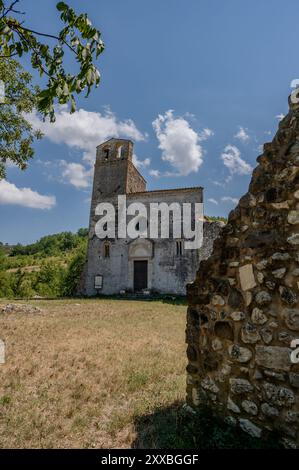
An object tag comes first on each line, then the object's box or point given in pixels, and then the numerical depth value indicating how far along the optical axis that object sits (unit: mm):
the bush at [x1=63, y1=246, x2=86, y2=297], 28328
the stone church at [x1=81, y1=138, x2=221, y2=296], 21094
